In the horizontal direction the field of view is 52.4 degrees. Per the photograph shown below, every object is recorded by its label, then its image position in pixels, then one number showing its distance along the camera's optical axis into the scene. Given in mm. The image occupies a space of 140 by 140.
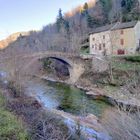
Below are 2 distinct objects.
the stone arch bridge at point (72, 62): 24600
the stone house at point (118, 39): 24269
